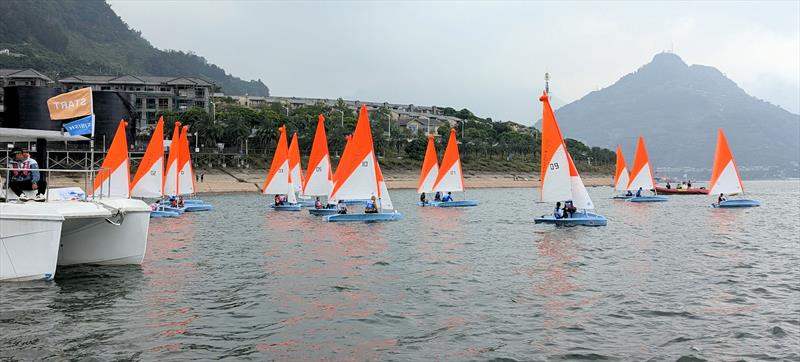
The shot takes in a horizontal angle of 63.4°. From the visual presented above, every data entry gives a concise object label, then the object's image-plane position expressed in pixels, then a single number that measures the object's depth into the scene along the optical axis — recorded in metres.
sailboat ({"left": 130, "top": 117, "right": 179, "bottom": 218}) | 38.28
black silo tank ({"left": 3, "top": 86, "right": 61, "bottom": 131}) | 58.56
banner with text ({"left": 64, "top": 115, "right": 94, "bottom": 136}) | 17.30
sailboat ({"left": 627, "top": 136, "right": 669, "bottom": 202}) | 59.53
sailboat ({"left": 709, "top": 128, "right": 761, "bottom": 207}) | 49.75
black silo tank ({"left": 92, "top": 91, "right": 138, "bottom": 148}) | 78.88
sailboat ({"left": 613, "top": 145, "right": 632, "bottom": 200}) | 65.56
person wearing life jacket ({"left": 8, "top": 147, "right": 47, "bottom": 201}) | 16.27
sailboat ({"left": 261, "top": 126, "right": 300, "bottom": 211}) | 45.06
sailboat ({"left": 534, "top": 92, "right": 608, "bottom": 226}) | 31.73
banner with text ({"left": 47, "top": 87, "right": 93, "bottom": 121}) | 17.12
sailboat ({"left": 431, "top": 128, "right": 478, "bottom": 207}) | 49.44
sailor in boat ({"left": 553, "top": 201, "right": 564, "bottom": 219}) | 32.66
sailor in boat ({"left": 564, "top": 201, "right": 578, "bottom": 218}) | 32.72
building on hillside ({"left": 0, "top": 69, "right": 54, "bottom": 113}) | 98.56
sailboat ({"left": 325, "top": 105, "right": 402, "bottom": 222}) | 33.72
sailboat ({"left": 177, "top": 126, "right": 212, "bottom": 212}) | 45.50
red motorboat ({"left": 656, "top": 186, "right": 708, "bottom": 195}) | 78.81
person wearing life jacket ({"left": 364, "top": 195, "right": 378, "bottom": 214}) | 34.69
